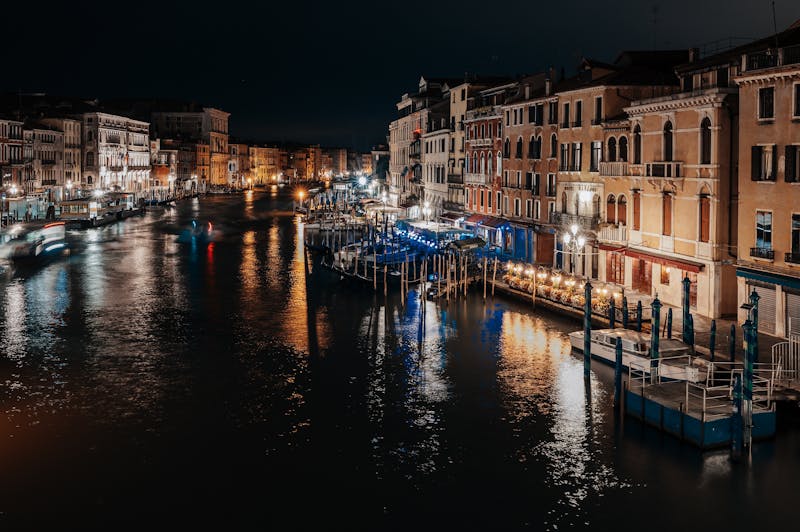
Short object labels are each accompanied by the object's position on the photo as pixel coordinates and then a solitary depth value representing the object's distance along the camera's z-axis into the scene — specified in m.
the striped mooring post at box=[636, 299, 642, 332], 25.81
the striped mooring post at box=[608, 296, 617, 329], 25.78
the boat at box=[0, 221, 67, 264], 46.75
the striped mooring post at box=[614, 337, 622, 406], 19.72
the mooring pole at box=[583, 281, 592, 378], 22.56
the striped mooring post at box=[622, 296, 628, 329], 25.77
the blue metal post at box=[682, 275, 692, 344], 23.22
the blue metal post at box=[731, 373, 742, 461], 16.55
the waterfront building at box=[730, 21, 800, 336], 22.48
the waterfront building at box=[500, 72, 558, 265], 39.16
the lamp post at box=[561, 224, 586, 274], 33.59
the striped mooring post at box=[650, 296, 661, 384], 21.31
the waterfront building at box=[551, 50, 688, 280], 32.97
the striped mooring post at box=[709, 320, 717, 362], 21.83
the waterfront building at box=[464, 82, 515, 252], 45.94
